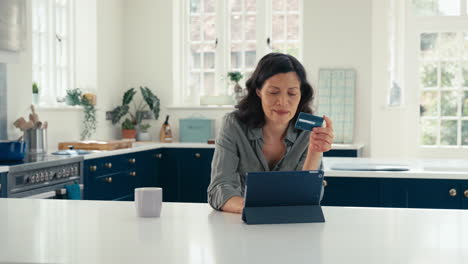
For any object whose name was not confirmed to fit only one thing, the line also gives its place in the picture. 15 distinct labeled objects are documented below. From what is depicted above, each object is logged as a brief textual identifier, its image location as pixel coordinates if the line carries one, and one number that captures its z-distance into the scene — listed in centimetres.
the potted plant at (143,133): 694
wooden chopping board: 532
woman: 245
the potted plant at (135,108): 678
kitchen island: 156
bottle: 689
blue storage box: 692
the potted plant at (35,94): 541
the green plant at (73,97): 606
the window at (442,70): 699
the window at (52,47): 581
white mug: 207
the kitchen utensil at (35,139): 482
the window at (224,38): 716
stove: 388
